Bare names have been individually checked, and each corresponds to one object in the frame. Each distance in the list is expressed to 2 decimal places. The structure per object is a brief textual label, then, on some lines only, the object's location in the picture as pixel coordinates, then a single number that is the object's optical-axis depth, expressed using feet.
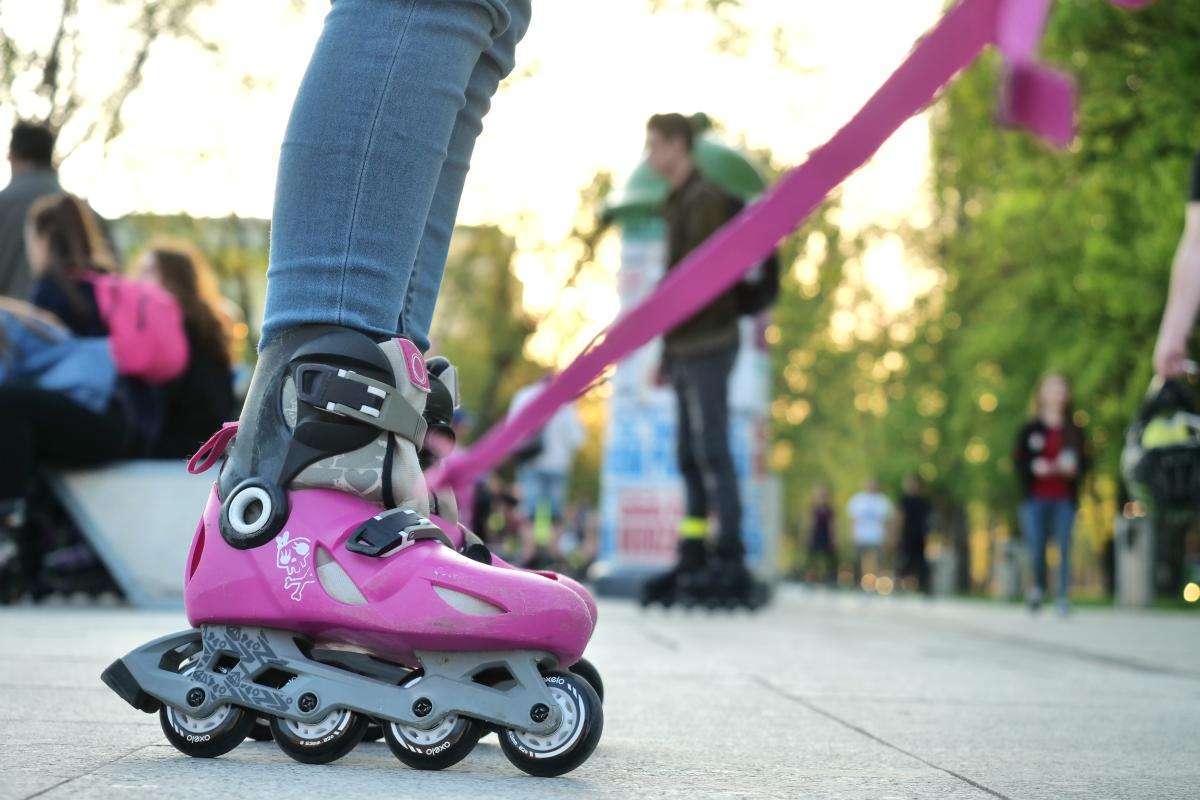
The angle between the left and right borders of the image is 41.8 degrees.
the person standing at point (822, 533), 99.50
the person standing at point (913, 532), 82.69
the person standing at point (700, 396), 27.17
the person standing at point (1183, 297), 14.02
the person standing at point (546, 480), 49.65
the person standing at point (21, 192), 26.43
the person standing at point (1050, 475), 42.88
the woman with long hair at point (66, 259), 23.58
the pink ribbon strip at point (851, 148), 4.35
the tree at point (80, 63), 49.73
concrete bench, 22.99
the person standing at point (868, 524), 84.58
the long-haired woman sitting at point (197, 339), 24.95
